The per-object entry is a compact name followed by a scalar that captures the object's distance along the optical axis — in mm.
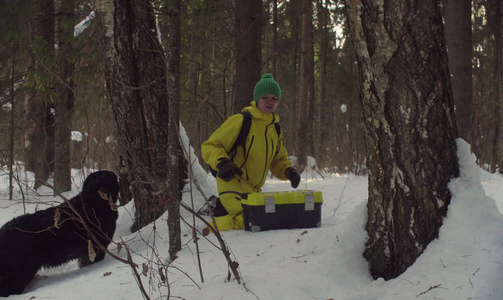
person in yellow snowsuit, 3703
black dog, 3141
